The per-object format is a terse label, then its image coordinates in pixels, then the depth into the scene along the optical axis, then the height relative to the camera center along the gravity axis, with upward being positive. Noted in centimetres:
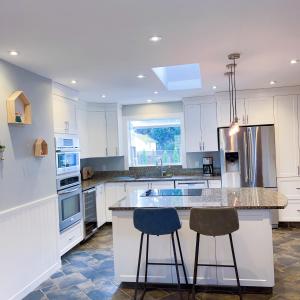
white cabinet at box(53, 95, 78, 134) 411 +59
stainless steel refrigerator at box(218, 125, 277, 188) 515 -10
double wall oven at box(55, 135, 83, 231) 410 -33
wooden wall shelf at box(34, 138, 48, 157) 352 +12
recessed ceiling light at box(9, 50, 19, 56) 283 +99
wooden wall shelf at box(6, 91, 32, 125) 306 +53
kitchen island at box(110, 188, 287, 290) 302 -93
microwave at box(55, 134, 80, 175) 409 +4
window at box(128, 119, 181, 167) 638 +26
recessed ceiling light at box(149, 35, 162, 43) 262 +99
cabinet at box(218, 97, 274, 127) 527 +69
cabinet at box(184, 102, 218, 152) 570 +47
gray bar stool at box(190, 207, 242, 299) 267 -60
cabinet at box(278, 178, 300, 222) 522 -81
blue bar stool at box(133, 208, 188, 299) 279 -61
